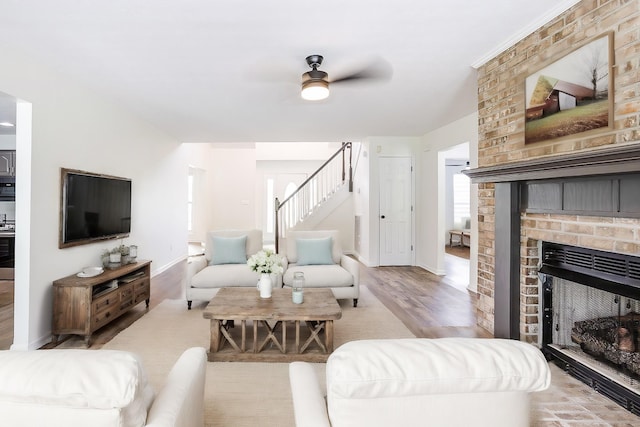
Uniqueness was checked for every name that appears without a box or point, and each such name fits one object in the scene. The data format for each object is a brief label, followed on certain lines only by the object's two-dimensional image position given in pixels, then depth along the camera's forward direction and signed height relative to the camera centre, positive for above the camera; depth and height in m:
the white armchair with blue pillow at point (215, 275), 3.82 -0.68
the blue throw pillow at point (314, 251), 4.32 -0.45
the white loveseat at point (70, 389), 0.86 -0.45
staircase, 7.68 +0.57
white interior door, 6.47 +0.13
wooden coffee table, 2.64 -0.90
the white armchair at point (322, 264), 3.90 -0.61
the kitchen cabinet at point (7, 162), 5.23 +0.83
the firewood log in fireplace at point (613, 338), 2.11 -0.81
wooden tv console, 2.93 -0.81
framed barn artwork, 1.99 +0.84
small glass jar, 2.90 -0.65
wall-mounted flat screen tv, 3.23 +0.09
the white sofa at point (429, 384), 0.91 -0.46
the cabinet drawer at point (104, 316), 2.99 -0.95
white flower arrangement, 3.05 -0.43
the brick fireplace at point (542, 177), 1.86 +0.27
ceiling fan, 2.83 +1.22
